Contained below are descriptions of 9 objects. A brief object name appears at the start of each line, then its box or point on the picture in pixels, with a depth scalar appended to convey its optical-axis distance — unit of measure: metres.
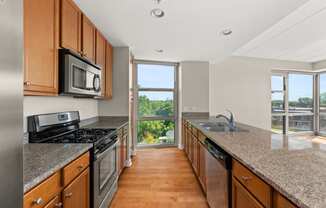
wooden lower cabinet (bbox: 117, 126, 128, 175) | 2.68
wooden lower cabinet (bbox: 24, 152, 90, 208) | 0.91
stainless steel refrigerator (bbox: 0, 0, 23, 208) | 0.56
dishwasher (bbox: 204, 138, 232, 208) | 1.46
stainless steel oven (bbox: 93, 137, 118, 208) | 1.68
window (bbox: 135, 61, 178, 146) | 4.70
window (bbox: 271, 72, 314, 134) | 5.60
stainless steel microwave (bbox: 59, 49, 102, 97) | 1.64
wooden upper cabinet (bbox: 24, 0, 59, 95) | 1.25
